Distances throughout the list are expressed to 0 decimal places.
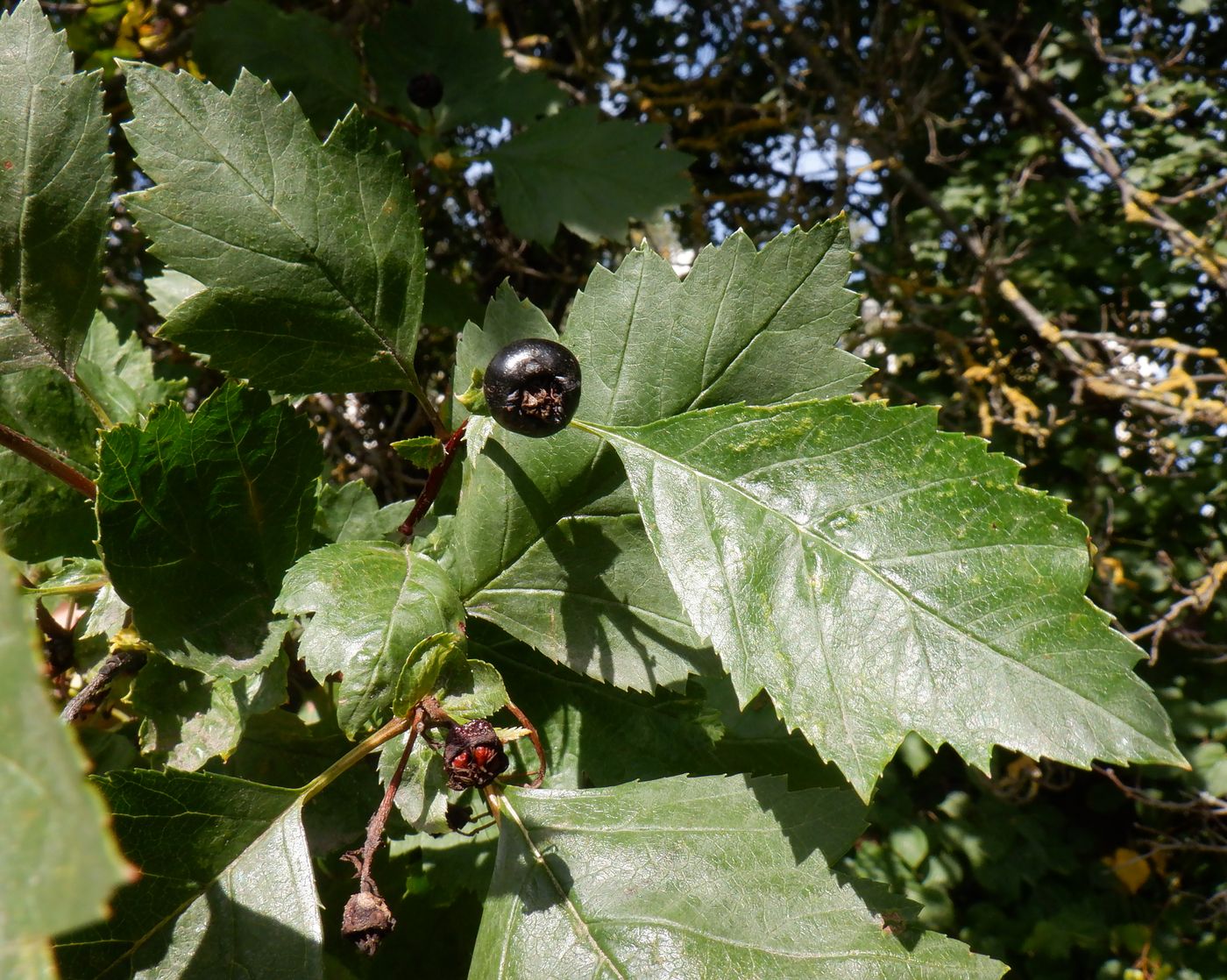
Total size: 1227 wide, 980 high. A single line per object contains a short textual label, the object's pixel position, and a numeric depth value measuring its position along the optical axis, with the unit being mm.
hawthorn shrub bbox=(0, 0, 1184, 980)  101
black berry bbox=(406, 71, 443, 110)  233
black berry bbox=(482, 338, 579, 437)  108
